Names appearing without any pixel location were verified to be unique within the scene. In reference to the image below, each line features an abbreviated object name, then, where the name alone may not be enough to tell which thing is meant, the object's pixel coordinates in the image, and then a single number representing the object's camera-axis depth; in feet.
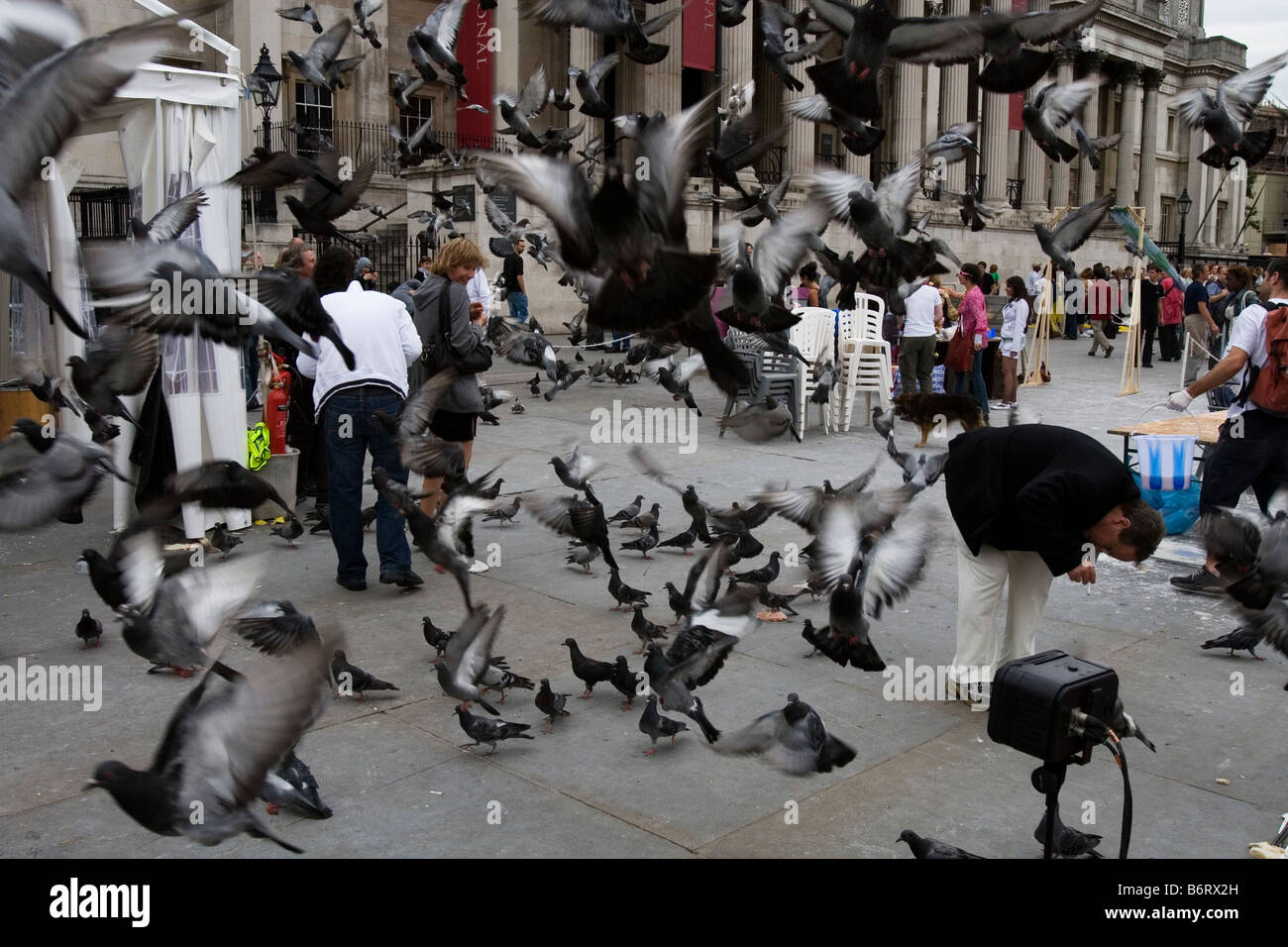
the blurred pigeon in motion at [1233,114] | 19.88
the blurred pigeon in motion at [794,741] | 14.57
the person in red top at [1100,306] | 84.48
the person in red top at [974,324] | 49.29
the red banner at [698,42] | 77.80
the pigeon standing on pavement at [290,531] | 26.50
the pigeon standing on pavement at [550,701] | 17.10
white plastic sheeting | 26.09
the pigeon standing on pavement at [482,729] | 15.71
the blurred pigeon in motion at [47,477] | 17.19
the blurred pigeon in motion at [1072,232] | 21.84
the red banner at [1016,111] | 83.30
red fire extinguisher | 29.96
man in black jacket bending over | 14.85
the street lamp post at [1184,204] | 99.60
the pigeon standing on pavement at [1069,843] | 12.92
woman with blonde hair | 25.53
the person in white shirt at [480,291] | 50.95
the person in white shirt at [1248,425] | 22.90
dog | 20.93
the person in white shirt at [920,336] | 49.01
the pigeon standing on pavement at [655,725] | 15.97
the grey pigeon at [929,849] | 12.28
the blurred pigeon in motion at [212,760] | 10.73
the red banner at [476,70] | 68.03
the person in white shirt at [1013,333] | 54.29
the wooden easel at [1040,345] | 64.85
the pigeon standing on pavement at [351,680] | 17.71
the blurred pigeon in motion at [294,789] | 13.39
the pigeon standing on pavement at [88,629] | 19.81
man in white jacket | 23.66
